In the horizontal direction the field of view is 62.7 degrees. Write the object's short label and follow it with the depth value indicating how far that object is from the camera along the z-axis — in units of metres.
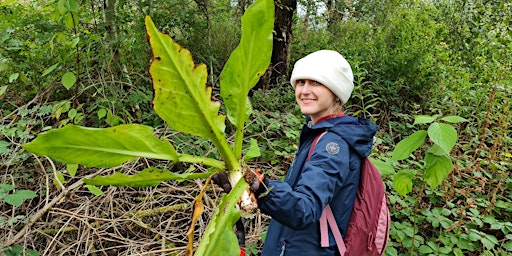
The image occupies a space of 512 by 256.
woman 1.06
